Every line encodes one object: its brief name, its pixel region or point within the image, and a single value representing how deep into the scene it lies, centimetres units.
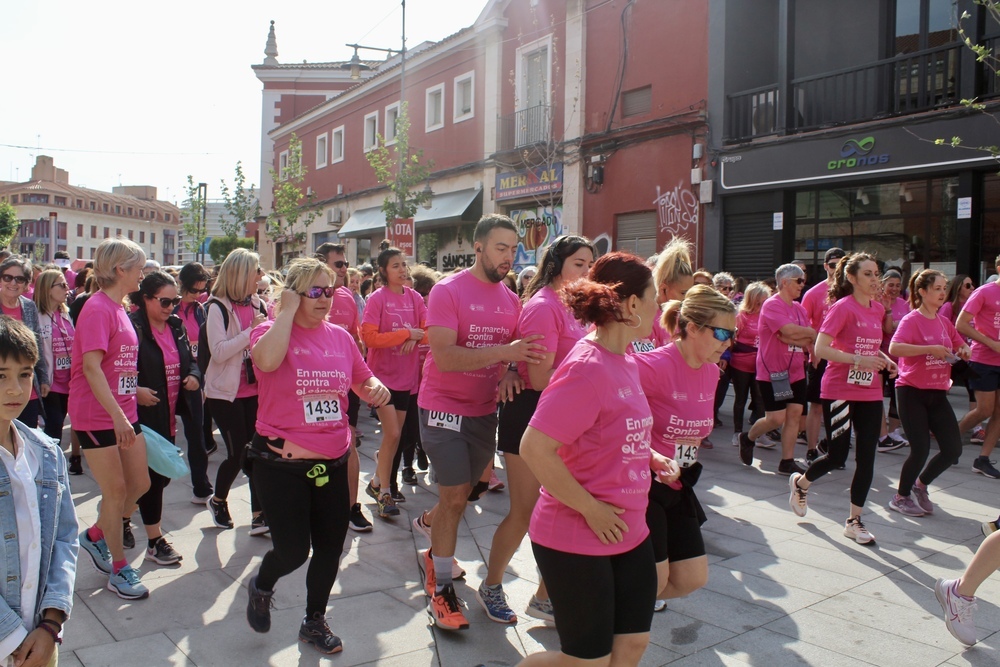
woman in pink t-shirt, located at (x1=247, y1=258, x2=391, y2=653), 370
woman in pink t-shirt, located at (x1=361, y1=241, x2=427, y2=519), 621
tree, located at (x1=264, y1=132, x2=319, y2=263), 2709
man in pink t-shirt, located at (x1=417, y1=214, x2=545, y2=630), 423
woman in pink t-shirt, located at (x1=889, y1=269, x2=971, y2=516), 606
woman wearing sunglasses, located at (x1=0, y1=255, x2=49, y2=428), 647
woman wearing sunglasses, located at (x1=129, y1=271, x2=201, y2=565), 503
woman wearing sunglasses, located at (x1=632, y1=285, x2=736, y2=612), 347
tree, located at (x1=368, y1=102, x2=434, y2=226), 2145
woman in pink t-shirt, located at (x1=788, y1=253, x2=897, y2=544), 567
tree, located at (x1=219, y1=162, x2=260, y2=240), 3067
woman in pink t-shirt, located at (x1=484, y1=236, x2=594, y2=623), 412
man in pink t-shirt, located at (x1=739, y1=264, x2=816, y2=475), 782
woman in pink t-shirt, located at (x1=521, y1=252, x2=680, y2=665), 267
